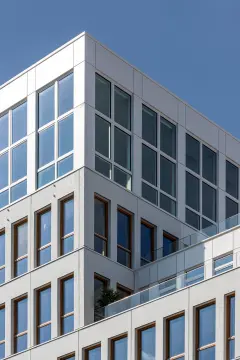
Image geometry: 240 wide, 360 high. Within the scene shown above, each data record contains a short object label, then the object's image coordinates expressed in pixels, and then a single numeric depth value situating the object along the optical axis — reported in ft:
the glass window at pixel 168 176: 212.64
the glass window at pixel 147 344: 179.93
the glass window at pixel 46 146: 204.64
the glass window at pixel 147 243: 204.64
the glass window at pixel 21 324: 199.00
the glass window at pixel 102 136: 201.87
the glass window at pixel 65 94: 203.51
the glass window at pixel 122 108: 206.69
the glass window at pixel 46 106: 206.49
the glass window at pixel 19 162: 208.74
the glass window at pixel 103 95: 203.51
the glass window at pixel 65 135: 201.77
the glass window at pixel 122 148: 204.95
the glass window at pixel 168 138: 214.48
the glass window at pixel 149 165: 208.95
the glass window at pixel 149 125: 211.00
